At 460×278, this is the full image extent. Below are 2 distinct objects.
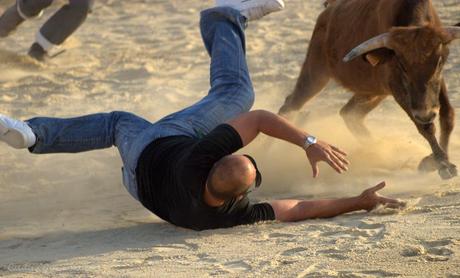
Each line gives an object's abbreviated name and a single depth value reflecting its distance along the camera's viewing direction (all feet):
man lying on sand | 38.58
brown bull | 50.79
